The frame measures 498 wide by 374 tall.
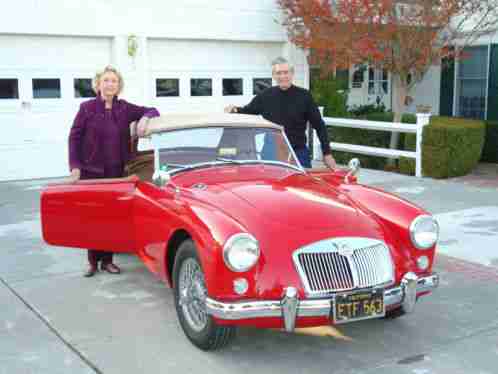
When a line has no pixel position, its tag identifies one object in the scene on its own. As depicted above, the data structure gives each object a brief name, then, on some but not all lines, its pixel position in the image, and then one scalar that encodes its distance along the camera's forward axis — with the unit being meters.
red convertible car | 4.11
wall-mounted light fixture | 12.62
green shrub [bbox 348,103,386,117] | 16.06
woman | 6.10
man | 6.74
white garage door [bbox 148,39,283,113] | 13.27
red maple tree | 12.26
